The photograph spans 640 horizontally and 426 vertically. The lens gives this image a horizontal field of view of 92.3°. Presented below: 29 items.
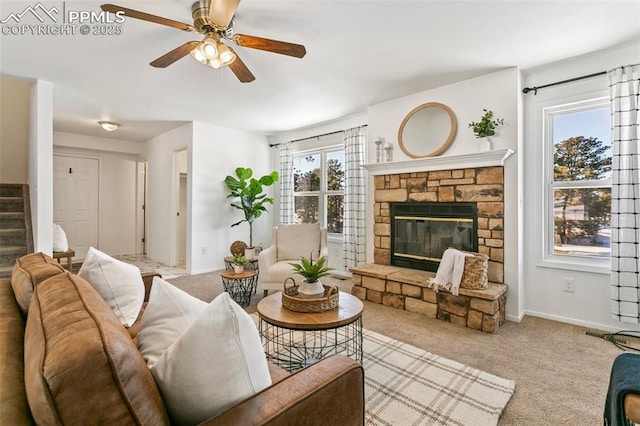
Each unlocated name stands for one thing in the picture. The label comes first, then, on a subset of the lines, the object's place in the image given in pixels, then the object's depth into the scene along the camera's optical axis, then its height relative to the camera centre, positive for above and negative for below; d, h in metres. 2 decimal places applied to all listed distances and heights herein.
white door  6.01 +0.26
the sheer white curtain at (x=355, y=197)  4.50 +0.22
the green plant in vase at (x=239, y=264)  3.39 -0.57
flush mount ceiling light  4.87 +1.40
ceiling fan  1.79 +1.16
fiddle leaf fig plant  5.07 +0.38
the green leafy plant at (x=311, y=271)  2.07 -0.40
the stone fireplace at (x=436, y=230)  2.93 -0.21
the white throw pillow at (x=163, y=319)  0.91 -0.34
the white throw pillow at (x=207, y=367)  0.76 -0.39
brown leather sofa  0.57 -0.35
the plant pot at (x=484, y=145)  3.11 +0.67
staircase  3.44 -0.18
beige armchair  3.67 -0.42
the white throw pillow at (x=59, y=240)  4.30 -0.39
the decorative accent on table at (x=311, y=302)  1.92 -0.57
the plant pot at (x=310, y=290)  2.04 -0.52
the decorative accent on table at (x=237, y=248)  4.19 -0.49
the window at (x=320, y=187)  5.07 +0.43
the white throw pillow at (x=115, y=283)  1.55 -0.37
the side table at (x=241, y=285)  3.36 -0.88
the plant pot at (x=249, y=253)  4.17 -0.56
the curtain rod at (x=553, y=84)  2.80 +1.24
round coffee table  1.78 -1.05
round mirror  3.48 +0.96
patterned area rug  1.64 -1.09
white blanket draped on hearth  2.89 -0.58
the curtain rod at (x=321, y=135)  4.93 +1.29
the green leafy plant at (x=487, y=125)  3.10 +0.88
